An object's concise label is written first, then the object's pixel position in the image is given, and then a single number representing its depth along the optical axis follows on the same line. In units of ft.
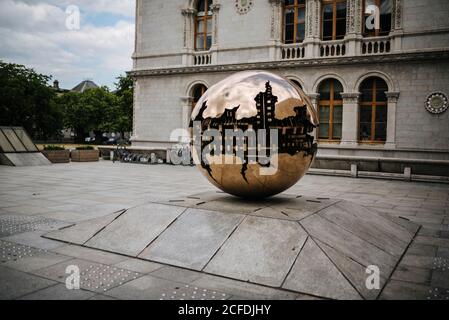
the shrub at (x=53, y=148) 73.99
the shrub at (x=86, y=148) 80.47
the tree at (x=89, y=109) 220.02
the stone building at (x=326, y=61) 59.16
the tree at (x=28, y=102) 152.97
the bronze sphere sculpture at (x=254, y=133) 18.07
